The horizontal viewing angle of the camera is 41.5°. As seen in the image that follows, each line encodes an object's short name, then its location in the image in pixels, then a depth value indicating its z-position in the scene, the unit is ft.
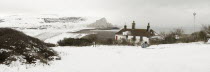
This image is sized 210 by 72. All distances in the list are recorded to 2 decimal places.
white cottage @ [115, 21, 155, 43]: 231.71
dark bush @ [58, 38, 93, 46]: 120.92
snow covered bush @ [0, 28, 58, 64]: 47.85
